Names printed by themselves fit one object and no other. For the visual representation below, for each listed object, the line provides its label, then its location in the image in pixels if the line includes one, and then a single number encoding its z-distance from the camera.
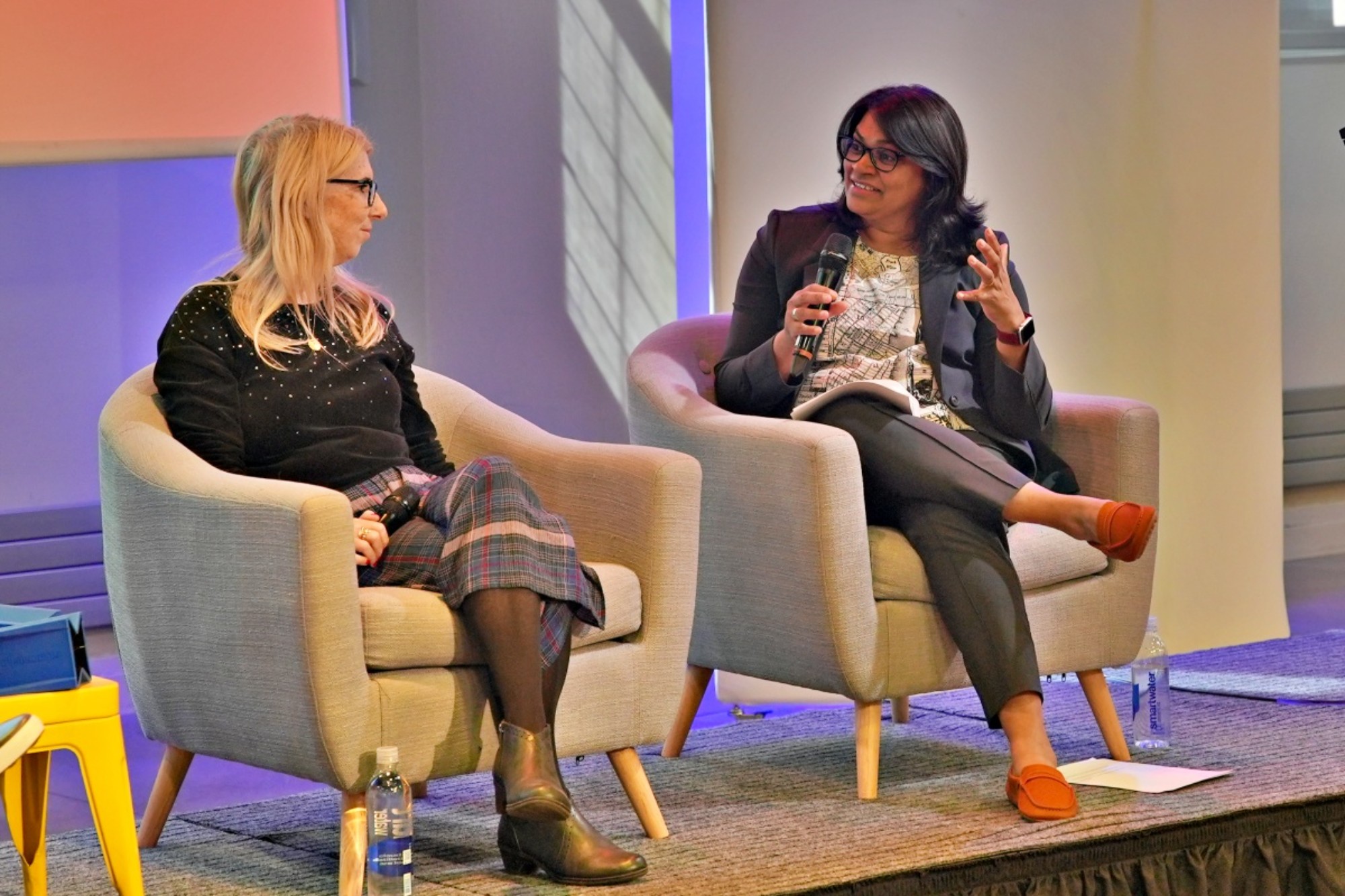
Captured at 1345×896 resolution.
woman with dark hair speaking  6.15
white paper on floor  6.20
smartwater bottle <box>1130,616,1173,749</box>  7.10
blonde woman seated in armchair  5.12
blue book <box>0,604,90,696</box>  4.62
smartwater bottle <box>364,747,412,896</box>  4.96
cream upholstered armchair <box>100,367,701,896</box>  4.97
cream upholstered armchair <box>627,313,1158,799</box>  6.12
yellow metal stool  4.70
